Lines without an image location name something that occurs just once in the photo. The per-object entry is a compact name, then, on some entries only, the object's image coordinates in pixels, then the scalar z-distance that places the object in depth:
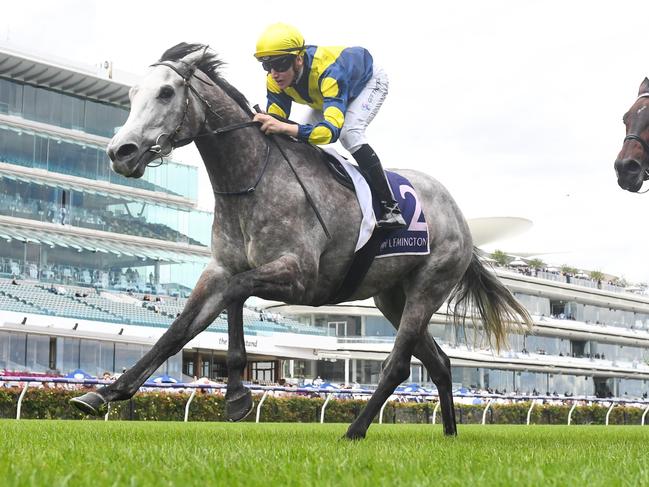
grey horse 5.25
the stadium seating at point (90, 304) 37.53
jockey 5.85
